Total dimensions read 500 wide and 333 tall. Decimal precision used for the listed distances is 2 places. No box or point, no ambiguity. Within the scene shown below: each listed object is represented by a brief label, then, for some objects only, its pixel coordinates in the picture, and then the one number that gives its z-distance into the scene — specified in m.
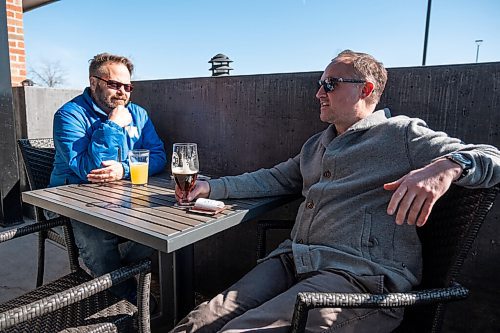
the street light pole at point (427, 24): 3.58
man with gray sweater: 1.15
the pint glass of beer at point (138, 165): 1.79
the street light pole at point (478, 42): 6.78
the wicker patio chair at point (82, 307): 1.02
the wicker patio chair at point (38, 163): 2.22
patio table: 1.20
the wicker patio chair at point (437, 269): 1.03
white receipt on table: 1.41
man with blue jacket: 1.84
